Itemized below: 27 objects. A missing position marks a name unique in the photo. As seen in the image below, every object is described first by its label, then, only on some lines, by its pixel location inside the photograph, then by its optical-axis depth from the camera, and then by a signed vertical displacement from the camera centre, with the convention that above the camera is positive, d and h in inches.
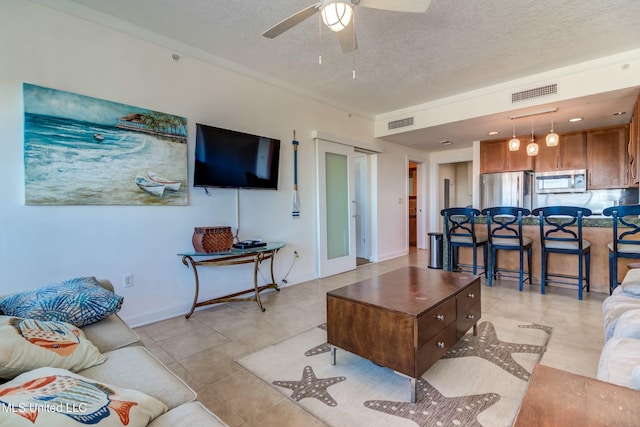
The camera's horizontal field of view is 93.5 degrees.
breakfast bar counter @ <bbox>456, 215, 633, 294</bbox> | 136.4 -24.5
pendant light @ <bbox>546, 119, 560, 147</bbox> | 164.7 +36.4
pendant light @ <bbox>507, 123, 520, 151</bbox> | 176.7 +36.4
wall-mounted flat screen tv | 122.3 +22.7
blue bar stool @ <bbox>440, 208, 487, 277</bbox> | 154.9 -14.8
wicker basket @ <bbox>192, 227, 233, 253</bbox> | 116.6 -11.2
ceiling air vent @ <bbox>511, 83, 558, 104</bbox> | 146.3 +56.8
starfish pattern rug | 61.4 -42.2
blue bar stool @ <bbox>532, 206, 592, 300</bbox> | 128.9 -14.8
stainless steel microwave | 203.7 +16.7
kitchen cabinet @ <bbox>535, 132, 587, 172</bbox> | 204.3 +36.0
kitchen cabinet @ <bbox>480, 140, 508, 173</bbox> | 229.9 +39.3
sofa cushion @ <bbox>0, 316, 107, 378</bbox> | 37.1 -18.3
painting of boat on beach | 90.0 +20.4
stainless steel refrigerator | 218.4 +12.8
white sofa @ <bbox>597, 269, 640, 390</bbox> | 42.7 -23.2
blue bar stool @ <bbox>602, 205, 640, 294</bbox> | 114.8 -15.0
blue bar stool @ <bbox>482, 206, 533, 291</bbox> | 143.2 -14.8
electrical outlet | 106.9 -24.3
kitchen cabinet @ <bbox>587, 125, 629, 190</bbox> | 191.5 +30.5
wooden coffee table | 65.5 -26.9
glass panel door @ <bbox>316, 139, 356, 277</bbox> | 176.7 +0.5
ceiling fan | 68.4 +50.1
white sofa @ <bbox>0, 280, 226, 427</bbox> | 34.8 -23.6
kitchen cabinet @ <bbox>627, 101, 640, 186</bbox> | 139.6 +28.3
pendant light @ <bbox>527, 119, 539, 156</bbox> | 175.1 +33.2
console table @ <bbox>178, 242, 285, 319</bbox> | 115.0 -19.7
